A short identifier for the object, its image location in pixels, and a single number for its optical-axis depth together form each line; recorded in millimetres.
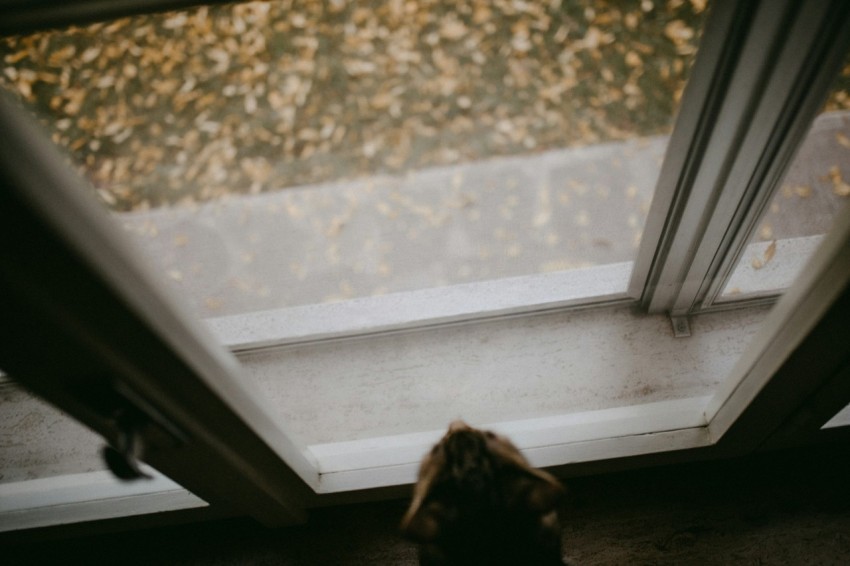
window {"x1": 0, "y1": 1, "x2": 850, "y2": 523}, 694
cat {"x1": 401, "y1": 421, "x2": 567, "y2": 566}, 967
